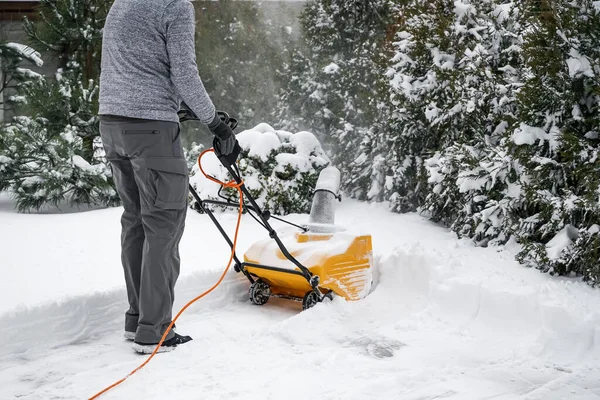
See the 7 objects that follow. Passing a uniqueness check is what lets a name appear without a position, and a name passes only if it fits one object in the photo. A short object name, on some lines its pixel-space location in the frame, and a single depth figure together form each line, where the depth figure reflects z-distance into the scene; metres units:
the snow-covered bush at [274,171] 6.80
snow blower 3.82
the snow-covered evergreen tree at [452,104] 5.19
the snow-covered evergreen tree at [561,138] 3.84
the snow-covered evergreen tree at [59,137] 7.29
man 3.04
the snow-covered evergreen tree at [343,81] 8.12
